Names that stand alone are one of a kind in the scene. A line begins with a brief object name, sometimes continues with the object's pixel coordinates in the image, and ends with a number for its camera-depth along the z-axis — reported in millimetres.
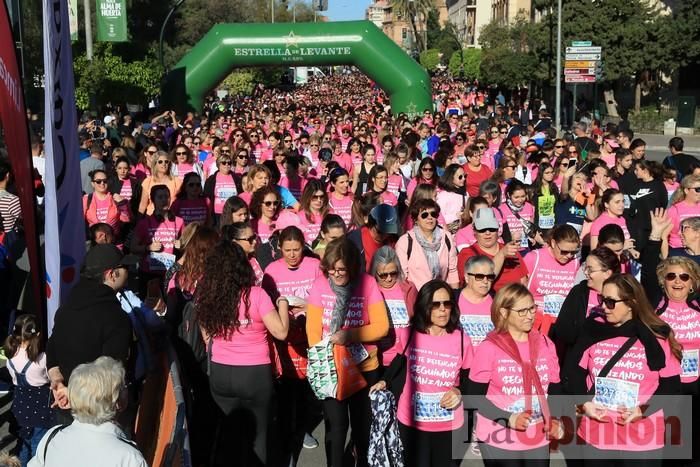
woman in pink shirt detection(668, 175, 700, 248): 7730
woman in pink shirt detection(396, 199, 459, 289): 6730
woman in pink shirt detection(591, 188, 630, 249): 7559
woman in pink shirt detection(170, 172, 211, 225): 9180
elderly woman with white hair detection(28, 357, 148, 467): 3256
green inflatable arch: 28125
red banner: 4137
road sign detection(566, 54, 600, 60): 31047
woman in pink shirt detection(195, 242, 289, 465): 5039
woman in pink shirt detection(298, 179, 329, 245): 7969
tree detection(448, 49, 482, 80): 61625
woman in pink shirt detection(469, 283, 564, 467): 4605
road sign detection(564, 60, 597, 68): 30984
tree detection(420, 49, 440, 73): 83938
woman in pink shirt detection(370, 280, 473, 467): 4879
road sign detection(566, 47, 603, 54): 30844
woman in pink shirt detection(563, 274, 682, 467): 4582
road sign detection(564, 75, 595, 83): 30766
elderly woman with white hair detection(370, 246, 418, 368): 5504
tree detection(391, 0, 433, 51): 80625
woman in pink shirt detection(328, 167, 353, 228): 8992
